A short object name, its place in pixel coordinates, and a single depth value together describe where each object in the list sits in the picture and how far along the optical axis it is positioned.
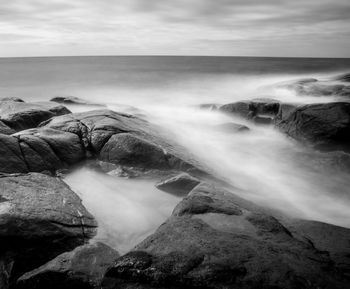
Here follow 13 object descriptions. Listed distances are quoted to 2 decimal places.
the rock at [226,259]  3.14
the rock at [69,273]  3.68
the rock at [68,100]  15.35
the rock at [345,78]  24.48
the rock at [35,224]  4.20
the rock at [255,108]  14.23
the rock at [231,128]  12.32
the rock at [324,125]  10.13
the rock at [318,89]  17.36
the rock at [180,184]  6.61
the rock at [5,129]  8.63
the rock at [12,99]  12.49
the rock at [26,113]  9.52
